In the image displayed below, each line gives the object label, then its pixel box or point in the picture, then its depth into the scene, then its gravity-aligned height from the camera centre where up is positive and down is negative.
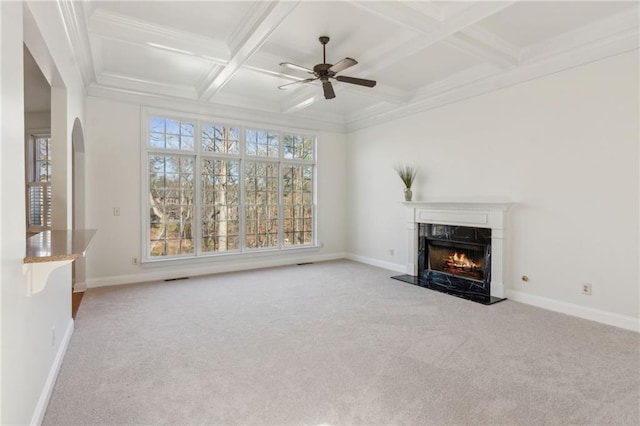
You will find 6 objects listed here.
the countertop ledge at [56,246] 1.68 -0.20
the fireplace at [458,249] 4.39 -0.55
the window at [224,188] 5.42 +0.37
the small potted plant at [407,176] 5.51 +0.54
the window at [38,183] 5.39 +0.41
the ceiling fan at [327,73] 3.50 +1.48
